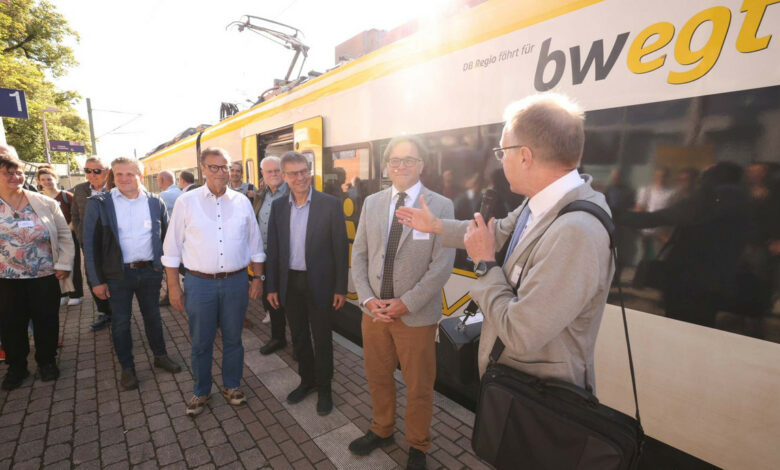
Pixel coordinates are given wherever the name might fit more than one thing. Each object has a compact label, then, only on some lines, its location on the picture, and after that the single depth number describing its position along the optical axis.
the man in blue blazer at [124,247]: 2.98
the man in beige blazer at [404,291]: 2.06
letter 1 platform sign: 5.14
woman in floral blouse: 2.98
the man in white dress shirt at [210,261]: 2.63
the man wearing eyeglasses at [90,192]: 4.29
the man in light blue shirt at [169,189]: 5.21
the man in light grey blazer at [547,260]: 1.04
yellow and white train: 1.49
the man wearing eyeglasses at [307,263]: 2.76
